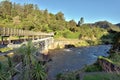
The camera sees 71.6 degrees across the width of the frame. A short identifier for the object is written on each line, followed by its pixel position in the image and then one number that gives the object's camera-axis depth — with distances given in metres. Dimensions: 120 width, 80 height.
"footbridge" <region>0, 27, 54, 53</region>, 17.65
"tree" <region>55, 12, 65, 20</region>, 63.32
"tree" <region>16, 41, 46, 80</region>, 7.49
